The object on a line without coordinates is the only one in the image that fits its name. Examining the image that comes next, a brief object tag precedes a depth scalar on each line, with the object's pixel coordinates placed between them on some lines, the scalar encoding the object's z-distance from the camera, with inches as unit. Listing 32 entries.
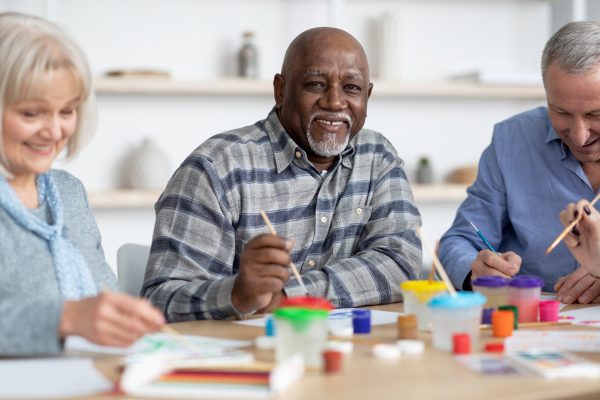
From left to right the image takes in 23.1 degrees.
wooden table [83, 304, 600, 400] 73.2
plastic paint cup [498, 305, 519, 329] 85.9
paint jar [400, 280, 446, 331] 85.8
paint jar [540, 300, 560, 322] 88.0
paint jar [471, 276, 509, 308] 88.5
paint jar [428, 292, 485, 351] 80.2
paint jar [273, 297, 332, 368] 76.7
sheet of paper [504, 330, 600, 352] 81.2
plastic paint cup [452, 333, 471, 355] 79.6
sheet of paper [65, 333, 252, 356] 80.1
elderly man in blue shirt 102.0
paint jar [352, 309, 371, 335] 84.5
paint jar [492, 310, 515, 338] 83.5
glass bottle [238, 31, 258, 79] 150.7
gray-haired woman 78.7
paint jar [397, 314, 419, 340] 82.6
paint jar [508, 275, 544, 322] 87.8
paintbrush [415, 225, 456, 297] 83.4
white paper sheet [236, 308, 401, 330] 87.9
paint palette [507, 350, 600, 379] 76.2
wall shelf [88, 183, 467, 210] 143.7
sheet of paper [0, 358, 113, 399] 73.4
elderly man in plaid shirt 97.4
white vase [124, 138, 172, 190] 147.1
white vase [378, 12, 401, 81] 158.0
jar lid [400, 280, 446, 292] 85.9
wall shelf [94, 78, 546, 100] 144.7
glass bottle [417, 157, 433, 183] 160.7
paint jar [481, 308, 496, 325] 86.5
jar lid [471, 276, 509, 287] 88.4
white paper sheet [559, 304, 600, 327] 88.6
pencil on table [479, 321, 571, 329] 86.3
